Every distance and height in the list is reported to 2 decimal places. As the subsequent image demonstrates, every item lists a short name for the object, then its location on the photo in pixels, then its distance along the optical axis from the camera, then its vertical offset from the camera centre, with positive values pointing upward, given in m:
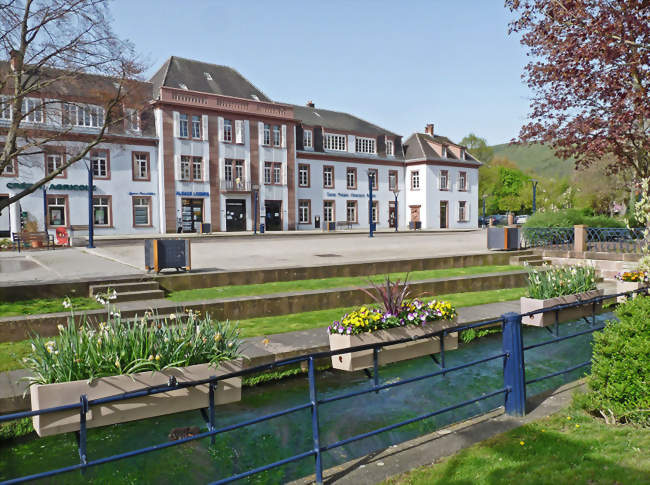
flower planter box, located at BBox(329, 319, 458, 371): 6.83 -1.71
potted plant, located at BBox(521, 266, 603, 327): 9.80 -1.40
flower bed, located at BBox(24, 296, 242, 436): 4.57 -1.39
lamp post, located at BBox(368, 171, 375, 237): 33.05 +3.63
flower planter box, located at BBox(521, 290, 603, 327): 9.70 -1.74
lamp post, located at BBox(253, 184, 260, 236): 41.09 +2.46
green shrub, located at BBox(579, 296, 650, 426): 4.38 -1.33
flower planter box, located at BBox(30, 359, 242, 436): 4.51 -1.67
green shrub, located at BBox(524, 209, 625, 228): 20.50 +0.28
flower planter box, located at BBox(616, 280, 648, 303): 11.10 -1.41
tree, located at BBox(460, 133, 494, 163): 84.81 +14.23
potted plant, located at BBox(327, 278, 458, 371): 6.84 -1.44
